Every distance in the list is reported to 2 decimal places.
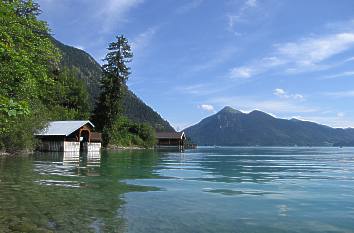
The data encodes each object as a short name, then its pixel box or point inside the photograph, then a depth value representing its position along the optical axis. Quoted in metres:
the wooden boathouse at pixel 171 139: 121.68
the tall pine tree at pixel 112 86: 83.38
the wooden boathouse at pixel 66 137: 59.72
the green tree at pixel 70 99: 85.69
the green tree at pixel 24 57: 15.57
